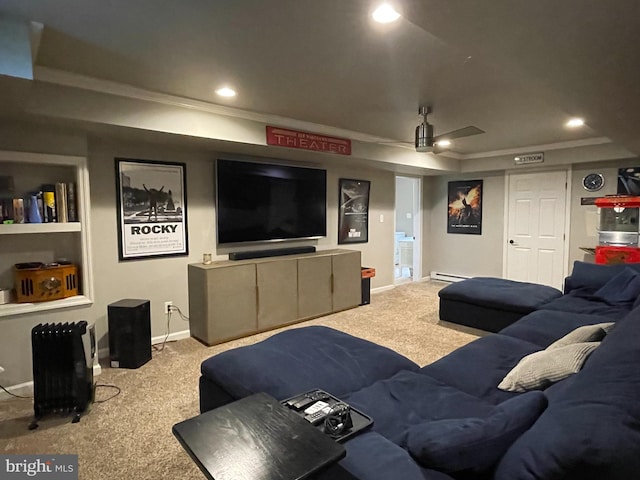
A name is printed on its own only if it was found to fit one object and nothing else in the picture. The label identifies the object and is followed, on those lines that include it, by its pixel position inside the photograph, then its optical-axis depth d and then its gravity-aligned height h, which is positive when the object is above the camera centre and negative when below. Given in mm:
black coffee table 1006 -661
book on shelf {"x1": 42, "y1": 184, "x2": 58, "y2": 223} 2809 +130
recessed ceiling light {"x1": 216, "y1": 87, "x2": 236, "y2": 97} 2818 +996
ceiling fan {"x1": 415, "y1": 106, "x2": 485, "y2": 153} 3330 +753
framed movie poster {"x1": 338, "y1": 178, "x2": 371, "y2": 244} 5371 +121
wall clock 5090 +500
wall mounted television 4090 +226
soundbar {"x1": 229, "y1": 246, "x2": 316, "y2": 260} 4164 -372
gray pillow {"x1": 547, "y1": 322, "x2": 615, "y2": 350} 2039 -651
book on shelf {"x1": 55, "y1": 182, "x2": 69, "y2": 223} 2854 +159
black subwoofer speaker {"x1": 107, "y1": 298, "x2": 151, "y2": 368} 3152 -954
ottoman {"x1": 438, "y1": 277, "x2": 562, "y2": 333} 3637 -832
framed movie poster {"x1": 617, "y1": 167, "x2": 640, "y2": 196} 4805 +477
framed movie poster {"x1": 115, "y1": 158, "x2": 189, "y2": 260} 3498 +132
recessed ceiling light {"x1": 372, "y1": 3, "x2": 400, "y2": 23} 1703 +962
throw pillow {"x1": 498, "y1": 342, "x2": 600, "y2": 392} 1700 -700
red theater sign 3738 +850
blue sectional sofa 979 -757
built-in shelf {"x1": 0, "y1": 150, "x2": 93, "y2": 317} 2715 -81
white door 5508 -142
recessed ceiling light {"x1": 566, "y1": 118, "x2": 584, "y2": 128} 3846 +1013
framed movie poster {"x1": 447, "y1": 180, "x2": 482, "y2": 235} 6344 +208
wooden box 2742 -437
